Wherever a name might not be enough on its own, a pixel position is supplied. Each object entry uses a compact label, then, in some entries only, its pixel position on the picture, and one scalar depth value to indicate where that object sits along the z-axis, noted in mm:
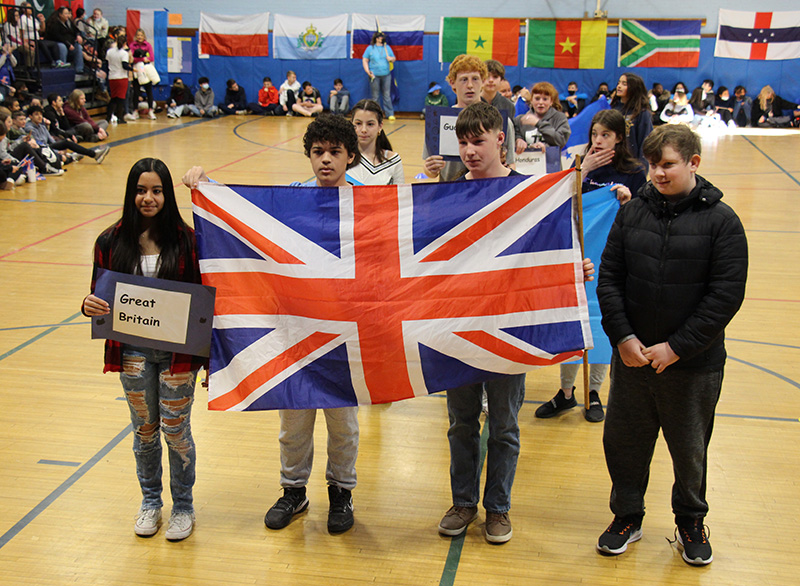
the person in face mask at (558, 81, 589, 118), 18328
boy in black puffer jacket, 2672
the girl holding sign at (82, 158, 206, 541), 2891
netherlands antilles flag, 18406
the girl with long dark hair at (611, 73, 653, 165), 5301
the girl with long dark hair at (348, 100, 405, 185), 4254
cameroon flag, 18891
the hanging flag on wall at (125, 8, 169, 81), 19969
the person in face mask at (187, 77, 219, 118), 19250
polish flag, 20016
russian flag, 19453
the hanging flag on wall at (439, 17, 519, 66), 19166
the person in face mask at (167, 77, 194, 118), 18980
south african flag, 18641
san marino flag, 19734
